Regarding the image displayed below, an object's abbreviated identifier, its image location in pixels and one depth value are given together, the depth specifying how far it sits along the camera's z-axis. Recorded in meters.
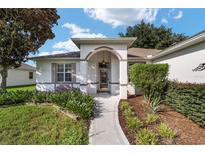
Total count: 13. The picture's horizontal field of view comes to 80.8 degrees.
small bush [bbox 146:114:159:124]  5.51
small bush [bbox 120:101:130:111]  6.84
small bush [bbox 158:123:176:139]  4.53
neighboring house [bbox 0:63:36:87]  18.51
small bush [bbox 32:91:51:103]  6.99
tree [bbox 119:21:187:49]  23.77
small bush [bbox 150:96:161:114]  6.34
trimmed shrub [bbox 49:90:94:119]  5.93
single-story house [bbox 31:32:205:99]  8.29
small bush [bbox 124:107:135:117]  6.04
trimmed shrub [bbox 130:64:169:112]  7.47
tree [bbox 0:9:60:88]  8.26
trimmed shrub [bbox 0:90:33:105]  7.19
